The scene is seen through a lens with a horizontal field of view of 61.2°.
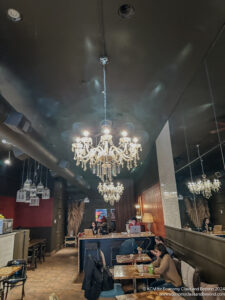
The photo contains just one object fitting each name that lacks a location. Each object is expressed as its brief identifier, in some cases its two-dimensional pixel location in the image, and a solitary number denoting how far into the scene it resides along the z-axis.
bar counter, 6.54
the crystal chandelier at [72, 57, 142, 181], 3.28
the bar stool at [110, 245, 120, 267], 6.10
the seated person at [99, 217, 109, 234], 7.74
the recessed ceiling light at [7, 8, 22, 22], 2.22
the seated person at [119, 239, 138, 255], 5.41
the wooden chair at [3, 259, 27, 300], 4.42
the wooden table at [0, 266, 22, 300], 3.79
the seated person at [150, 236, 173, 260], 4.22
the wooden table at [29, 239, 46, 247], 7.34
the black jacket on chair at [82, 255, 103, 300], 3.28
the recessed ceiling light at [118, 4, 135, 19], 2.21
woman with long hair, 3.45
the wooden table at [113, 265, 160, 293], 3.29
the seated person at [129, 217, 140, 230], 8.06
